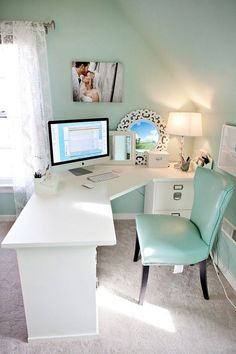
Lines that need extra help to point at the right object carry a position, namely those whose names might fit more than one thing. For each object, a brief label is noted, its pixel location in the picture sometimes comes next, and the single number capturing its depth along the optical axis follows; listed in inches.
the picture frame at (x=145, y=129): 93.3
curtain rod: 78.7
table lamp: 82.2
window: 80.8
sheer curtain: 78.5
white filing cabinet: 80.7
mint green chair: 56.9
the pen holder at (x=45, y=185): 63.6
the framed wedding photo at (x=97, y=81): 85.7
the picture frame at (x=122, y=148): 90.7
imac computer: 72.1
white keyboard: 74.8
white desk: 44.7
